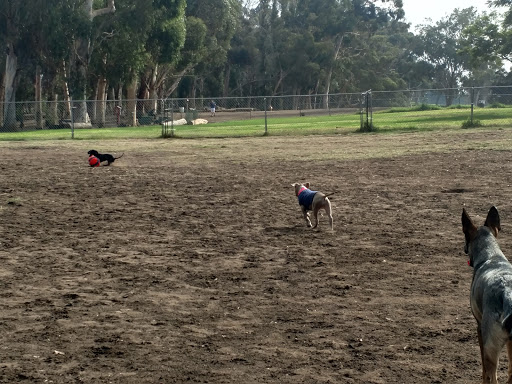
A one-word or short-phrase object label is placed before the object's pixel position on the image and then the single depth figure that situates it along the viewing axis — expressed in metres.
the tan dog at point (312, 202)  11.52
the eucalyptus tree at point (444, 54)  111.62
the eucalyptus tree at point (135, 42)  53.91
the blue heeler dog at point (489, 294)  4.71
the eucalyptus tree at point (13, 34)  52.12
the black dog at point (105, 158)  20.98
